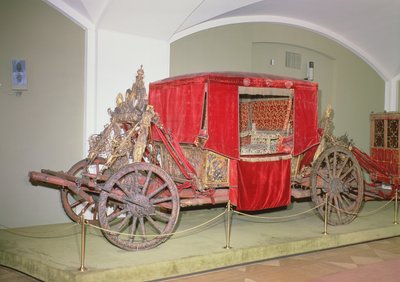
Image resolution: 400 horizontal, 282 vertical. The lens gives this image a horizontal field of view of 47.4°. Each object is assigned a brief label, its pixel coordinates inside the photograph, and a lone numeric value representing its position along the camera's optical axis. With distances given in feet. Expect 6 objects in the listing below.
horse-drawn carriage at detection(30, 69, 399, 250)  16.37
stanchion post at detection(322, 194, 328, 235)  19.68
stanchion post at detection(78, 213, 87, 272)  14.20
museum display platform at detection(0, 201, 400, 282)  14.77
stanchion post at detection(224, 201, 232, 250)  17.06
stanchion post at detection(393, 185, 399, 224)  22.38
